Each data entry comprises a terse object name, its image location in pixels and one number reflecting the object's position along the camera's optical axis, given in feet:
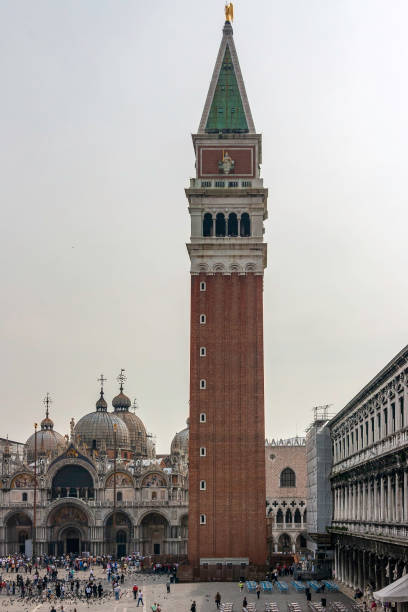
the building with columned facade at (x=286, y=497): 348.79
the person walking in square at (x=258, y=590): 196.79
